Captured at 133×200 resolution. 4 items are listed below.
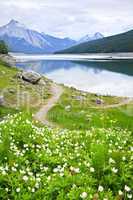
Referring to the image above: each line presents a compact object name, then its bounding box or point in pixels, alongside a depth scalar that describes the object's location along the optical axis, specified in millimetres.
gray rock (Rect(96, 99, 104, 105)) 30292
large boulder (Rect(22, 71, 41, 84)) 36422
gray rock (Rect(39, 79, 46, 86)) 36710
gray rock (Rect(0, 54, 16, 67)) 72767
